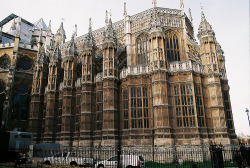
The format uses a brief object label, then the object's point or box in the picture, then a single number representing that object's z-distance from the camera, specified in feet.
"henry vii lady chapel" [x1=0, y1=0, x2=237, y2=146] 72.02
